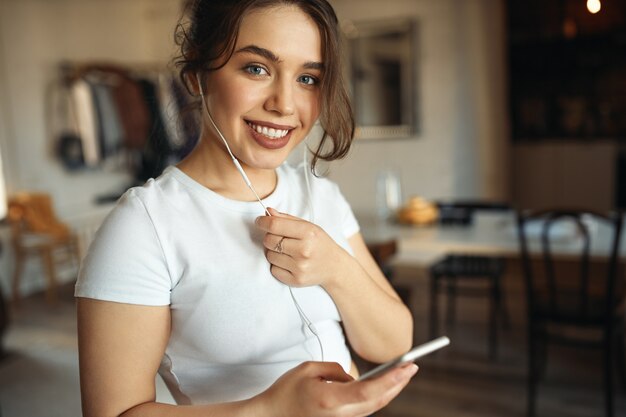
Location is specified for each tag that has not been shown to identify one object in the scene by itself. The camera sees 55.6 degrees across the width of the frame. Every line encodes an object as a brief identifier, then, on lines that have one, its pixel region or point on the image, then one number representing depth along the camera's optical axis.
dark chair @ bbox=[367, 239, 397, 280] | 2.22
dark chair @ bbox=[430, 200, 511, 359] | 3.01
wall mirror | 5.36
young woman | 0.71
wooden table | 2.47
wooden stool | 4.46
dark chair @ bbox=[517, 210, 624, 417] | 2.25
